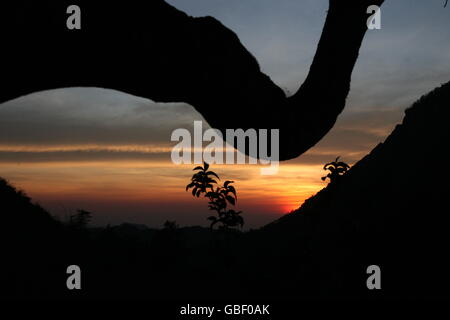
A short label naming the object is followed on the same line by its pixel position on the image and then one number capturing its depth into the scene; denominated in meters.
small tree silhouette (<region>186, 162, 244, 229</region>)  10.38
